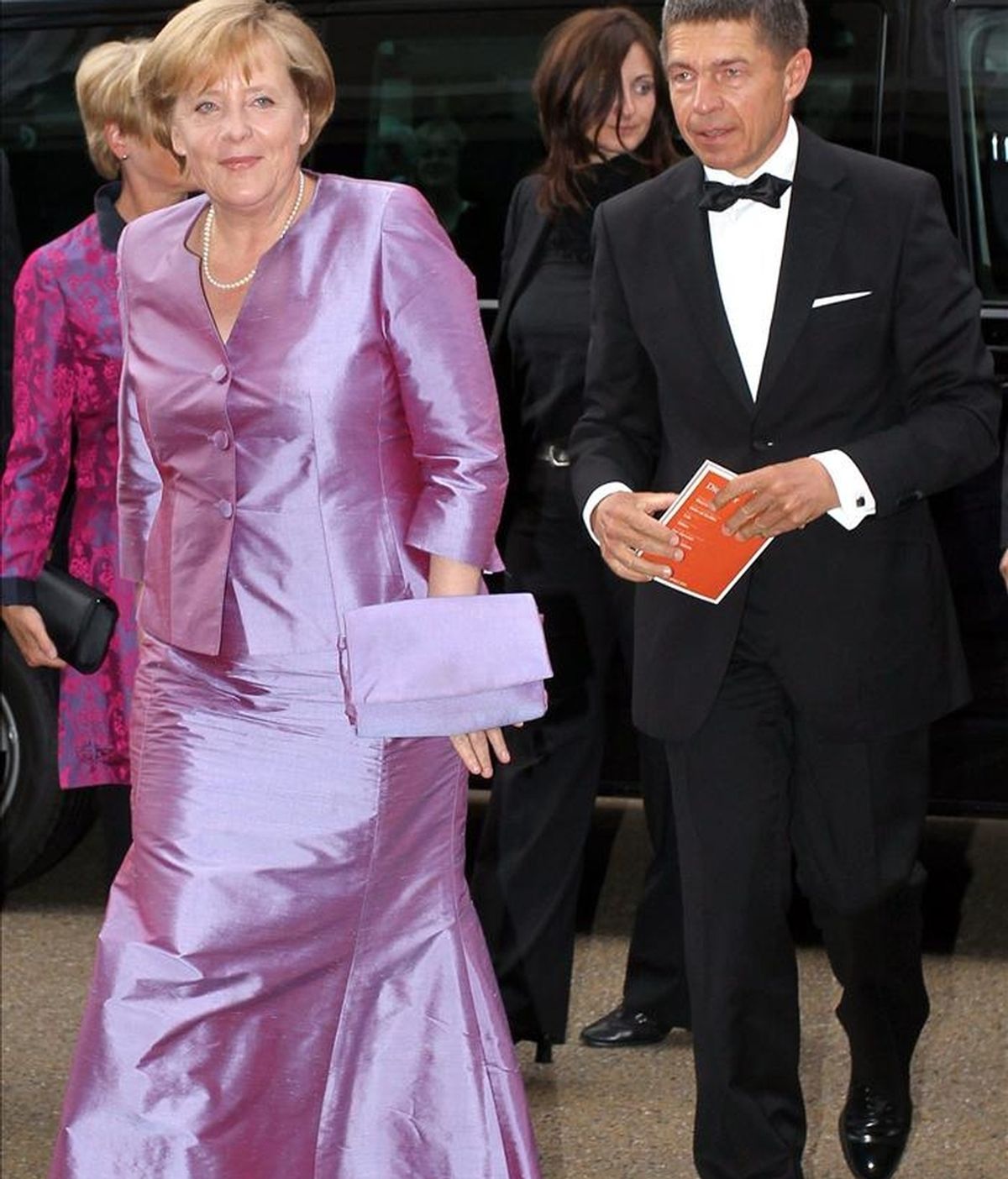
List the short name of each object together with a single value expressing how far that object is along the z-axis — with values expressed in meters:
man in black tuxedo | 4.02
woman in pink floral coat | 4.72
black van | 5.54
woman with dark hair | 5.09
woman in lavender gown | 3.50
